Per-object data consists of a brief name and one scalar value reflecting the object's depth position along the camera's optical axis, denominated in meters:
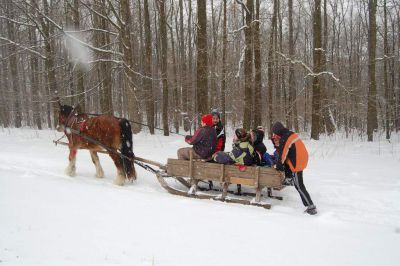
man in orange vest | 5.88
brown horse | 7.66
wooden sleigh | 6.08
